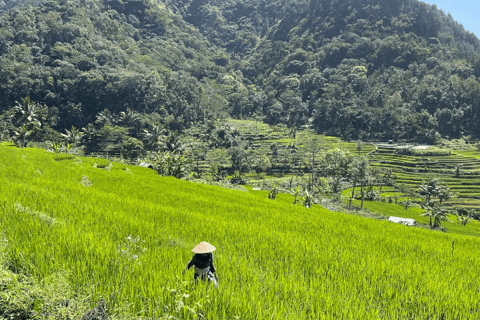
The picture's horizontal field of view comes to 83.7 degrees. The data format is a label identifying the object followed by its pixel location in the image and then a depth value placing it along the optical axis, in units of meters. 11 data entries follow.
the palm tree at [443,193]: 61.96
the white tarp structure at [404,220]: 46.22
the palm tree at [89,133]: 106.99
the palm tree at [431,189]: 60.97
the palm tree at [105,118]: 115.38
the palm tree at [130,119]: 125.24
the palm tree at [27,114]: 61.12
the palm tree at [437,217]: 45.72
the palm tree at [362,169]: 70.19
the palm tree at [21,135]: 52.76
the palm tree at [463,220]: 52.68
